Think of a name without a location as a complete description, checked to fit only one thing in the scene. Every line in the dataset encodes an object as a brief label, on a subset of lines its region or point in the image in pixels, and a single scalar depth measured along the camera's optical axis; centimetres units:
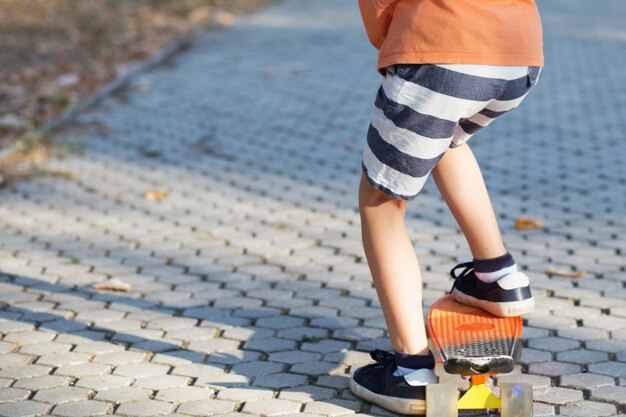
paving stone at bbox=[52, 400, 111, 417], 315
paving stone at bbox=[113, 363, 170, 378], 347
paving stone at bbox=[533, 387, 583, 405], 323
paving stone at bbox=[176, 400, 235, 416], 316
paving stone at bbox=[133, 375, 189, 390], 337
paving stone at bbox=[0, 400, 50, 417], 315
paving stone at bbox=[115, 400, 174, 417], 315
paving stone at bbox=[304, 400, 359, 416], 315
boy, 280
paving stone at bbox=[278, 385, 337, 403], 327
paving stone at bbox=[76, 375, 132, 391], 336
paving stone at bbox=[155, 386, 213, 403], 326
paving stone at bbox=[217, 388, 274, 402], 327
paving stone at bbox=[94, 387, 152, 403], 326
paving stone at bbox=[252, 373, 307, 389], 338
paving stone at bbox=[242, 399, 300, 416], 316
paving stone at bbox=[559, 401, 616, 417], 313
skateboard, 293
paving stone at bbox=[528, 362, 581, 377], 347
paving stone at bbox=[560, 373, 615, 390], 334
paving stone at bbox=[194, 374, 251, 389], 337
